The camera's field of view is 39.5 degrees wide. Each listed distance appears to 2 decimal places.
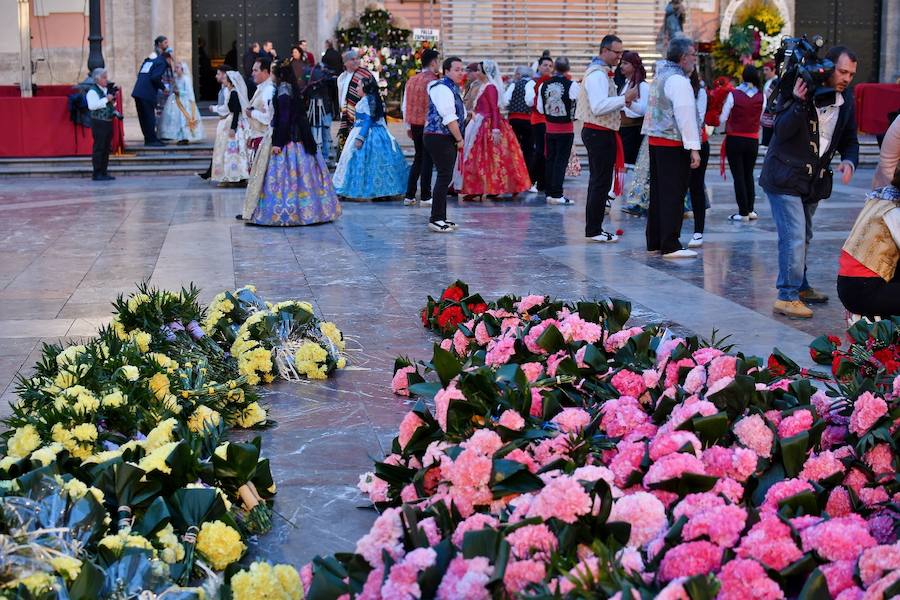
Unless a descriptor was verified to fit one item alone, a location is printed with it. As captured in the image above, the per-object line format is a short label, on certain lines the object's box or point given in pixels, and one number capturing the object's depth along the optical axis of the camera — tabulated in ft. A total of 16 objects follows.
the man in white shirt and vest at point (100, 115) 54.60
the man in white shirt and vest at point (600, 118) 34.47
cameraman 24.38
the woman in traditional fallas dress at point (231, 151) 52.54
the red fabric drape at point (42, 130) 60.59
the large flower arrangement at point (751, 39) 77.66
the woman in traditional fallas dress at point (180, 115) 65.77
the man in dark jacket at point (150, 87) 63.10
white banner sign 75.05
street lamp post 62.28
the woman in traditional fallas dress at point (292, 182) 39.70
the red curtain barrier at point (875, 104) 66.69
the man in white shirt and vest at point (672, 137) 30.73
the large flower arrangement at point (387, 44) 74.08
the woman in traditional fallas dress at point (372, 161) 47.44
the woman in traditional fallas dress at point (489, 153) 46.60
